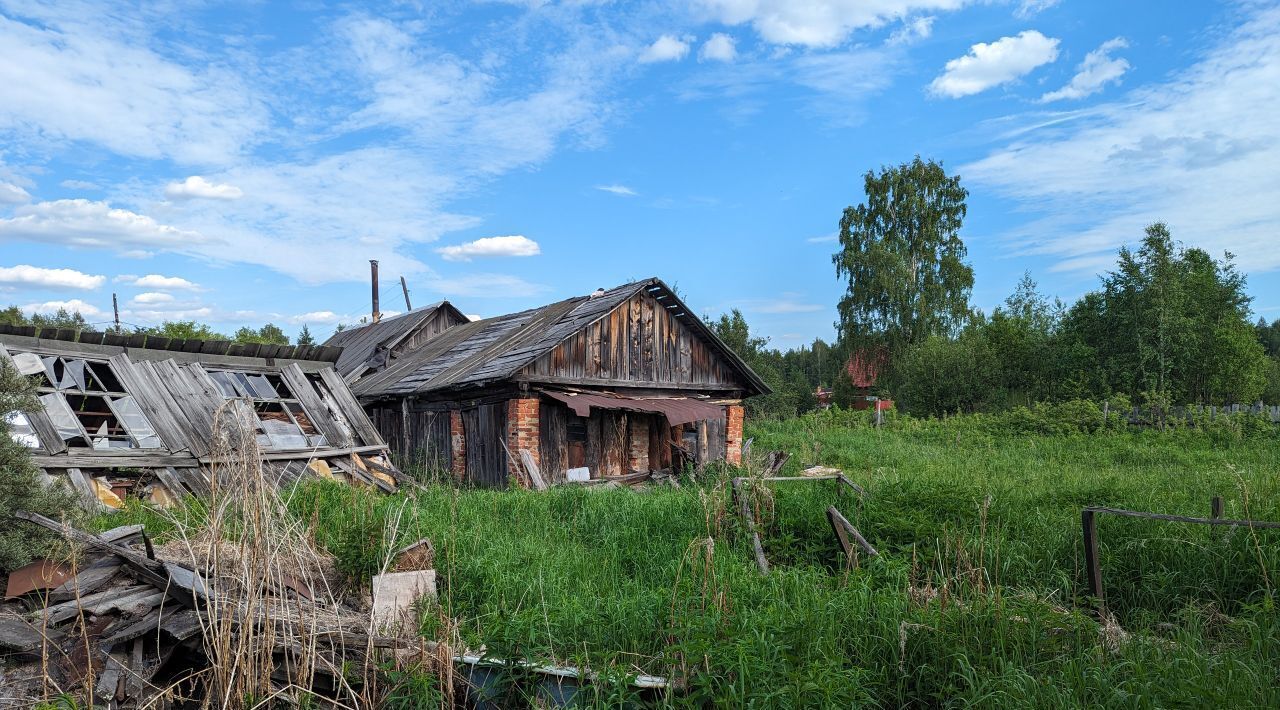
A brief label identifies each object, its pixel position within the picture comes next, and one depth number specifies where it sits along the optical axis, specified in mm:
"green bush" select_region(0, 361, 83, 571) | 5910
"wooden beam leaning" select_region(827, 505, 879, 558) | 7020
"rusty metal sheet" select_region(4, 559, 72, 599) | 5848
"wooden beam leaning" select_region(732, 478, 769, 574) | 7132
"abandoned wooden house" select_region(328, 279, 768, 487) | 15133
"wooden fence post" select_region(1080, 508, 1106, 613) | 6027
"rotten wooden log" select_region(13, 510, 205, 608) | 5656
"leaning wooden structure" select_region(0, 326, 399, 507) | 10508
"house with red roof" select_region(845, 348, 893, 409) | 36969
